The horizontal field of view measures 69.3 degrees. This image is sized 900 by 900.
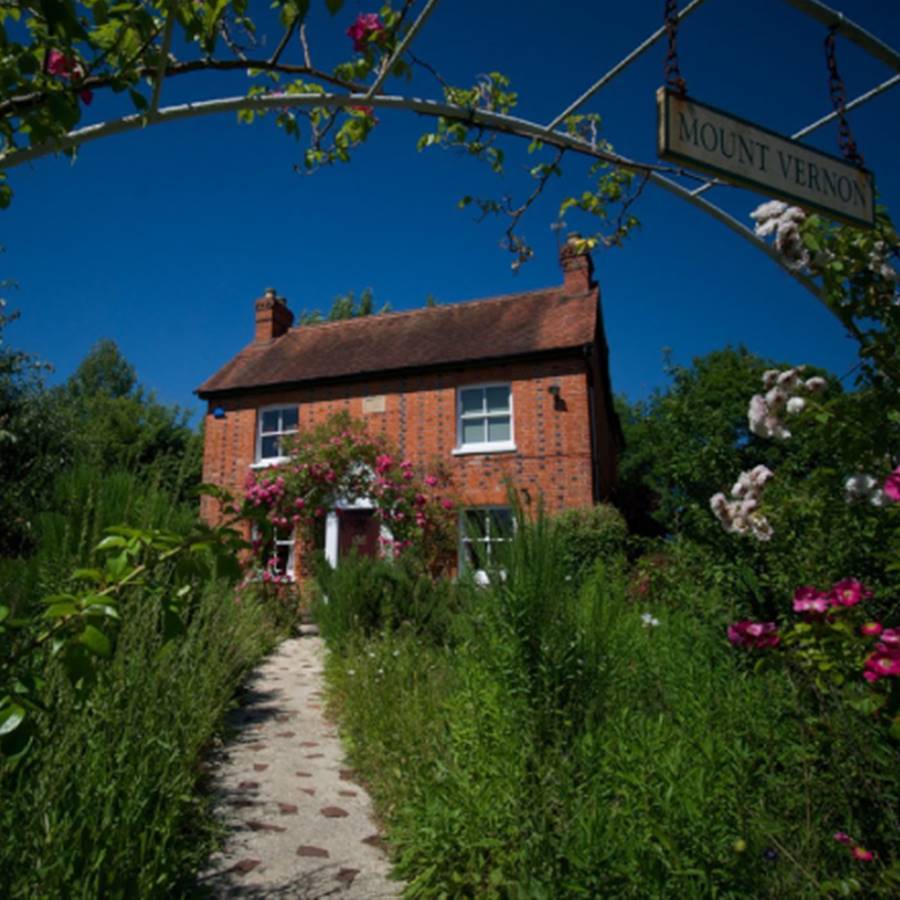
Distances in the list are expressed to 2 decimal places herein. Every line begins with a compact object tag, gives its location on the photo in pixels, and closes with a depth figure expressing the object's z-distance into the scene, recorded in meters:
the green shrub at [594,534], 10.88
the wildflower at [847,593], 2.40
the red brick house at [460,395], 12.95
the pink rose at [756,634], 2.70
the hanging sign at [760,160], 2.12
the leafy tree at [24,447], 6.72
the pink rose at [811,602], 2.47
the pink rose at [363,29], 2.74
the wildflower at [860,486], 3.04
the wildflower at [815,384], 3.24
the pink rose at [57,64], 2.28
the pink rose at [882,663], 1.94
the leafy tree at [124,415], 4.15
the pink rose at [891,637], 1.99
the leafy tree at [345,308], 35.50
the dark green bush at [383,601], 7.20
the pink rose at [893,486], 2.32
